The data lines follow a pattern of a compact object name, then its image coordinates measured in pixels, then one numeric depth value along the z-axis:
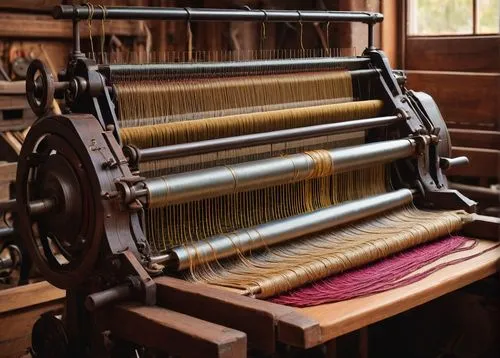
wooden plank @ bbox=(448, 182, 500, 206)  4.26
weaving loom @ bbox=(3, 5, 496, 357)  2.19
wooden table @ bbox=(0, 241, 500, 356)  1.93
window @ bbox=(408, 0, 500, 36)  4.49
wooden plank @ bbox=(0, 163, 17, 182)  4.28
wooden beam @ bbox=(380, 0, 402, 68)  4.74
